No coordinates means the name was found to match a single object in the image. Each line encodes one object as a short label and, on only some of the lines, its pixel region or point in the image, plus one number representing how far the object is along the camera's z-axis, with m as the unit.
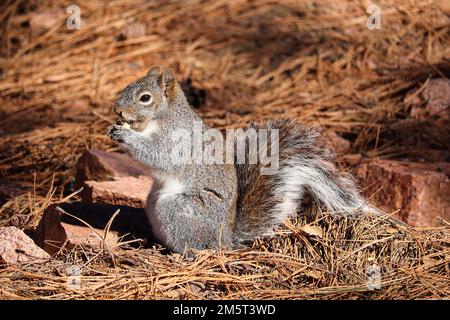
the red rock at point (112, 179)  3.08
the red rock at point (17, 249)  2.54
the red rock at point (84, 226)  2.71
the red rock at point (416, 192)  3.20
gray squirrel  2.67
